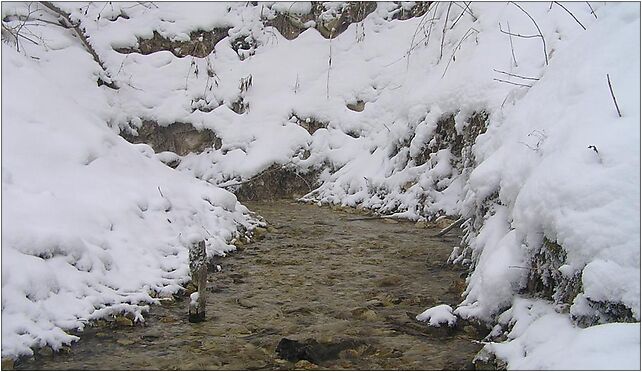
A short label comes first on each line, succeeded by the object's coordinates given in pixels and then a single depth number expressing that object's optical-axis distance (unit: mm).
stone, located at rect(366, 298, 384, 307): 3264
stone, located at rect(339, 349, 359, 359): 2568
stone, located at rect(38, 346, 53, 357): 2445
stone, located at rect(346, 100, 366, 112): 8023
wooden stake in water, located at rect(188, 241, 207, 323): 3027
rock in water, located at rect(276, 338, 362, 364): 2537
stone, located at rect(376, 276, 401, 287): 3651
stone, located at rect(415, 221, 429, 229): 5365
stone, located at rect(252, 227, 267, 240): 5043
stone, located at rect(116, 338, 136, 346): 2676
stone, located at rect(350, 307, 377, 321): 3066
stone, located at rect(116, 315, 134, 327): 2891
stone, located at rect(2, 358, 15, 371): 2292
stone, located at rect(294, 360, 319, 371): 2436
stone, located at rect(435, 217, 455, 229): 5238
